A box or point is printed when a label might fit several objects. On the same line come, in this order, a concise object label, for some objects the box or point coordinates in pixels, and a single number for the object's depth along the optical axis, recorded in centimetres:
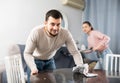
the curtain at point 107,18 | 234
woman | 220
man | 128
